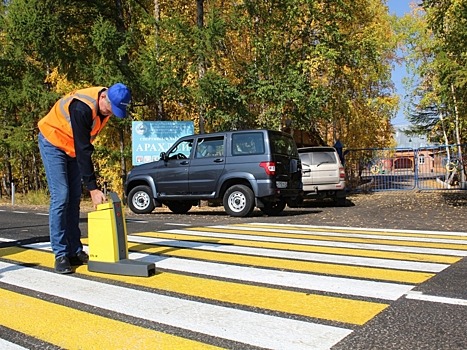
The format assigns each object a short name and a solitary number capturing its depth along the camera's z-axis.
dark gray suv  11.27
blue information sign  16.12
